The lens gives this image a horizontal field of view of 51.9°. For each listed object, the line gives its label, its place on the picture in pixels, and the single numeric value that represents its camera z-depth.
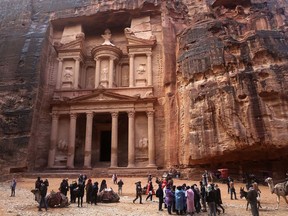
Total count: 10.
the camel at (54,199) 11.41
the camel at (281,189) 11.86
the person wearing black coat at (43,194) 10.84
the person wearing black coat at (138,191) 12.89
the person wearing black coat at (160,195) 11.33
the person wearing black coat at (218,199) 10.14
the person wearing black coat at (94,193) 12.42
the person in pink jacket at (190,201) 10.20
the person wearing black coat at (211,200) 9.78
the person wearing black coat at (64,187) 13.53
